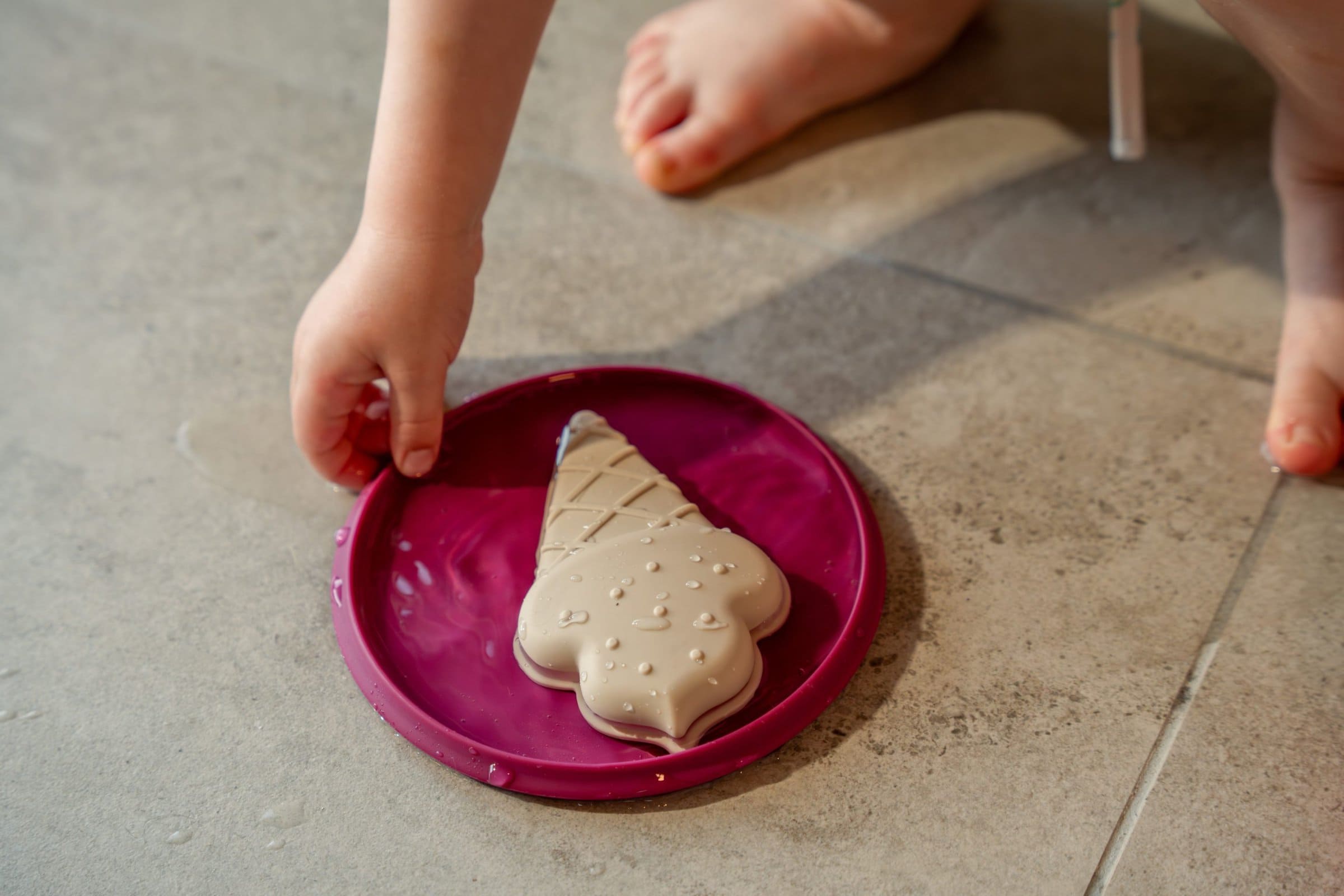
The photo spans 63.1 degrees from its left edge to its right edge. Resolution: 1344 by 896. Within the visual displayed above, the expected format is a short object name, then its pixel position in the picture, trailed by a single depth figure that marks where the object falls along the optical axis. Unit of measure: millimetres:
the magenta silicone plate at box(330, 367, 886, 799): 633
